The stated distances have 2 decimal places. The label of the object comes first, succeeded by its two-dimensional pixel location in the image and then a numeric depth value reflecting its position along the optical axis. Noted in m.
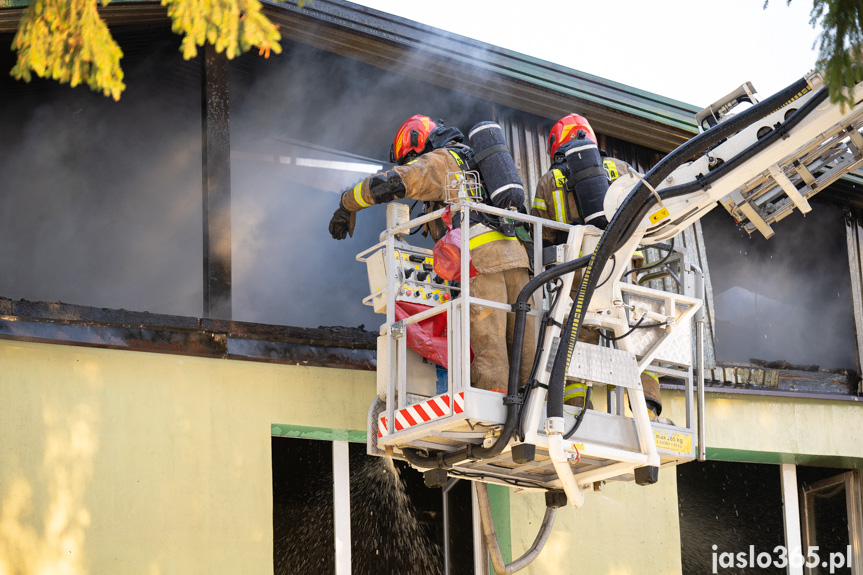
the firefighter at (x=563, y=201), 14.39
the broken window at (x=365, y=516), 16.50
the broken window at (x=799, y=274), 23.03
